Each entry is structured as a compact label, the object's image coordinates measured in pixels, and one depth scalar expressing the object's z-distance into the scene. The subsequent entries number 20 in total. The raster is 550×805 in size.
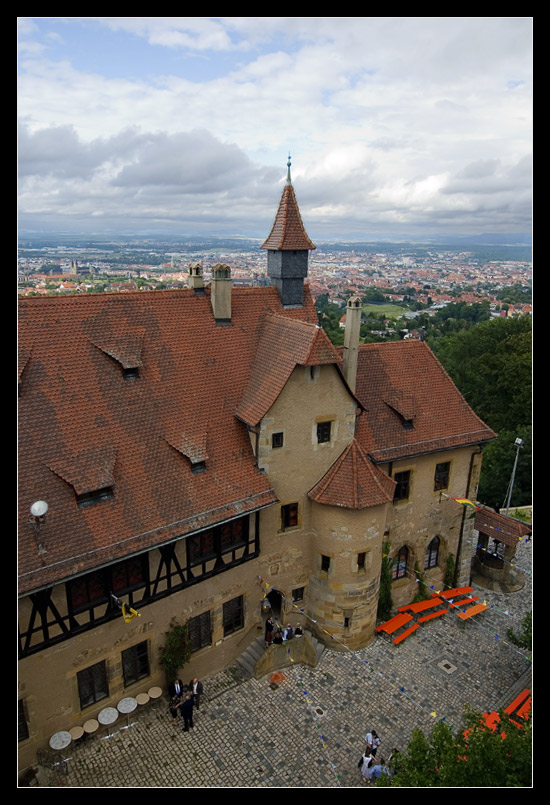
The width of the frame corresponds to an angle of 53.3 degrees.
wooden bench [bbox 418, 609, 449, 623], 26.44
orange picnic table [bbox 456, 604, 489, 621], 26.75
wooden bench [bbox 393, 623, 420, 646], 24.84
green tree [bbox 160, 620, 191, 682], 19.64
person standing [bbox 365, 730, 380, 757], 18.52
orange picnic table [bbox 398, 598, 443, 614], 26.77
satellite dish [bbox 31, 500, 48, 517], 13.69
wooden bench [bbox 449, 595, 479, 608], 27.83
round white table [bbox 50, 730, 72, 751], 17.17
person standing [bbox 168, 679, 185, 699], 19.64
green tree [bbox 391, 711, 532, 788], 12.67
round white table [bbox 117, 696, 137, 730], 18.58
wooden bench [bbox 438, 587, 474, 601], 28.17
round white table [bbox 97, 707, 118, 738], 18.12
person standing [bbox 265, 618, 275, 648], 22.78
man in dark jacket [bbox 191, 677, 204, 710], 19.80
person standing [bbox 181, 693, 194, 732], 18.95
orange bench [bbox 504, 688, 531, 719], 20.98
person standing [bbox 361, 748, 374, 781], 17.94
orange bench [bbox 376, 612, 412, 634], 25.16
